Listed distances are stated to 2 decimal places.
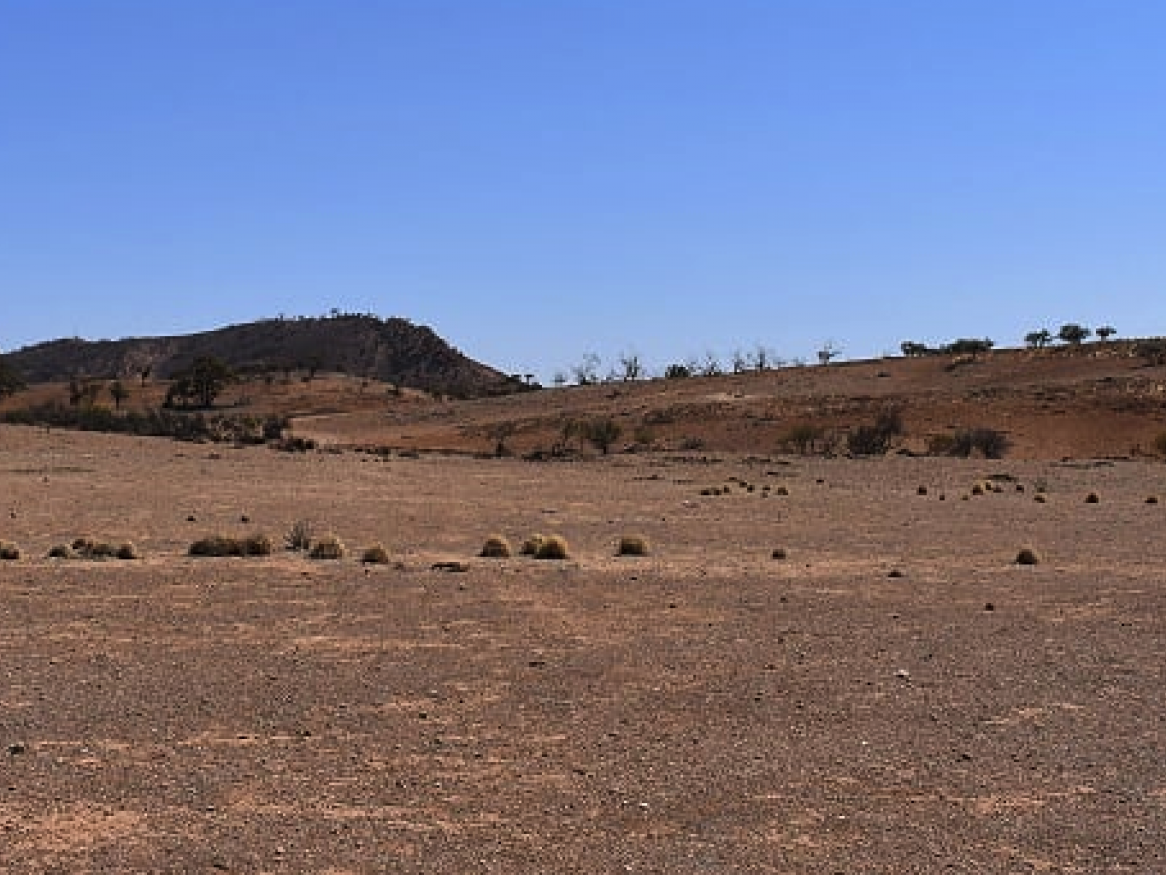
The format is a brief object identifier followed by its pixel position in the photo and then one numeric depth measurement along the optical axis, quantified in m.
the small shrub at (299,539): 27.19
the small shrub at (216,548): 26.19
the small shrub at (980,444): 66.19
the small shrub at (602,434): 74.75
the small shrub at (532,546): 26.73
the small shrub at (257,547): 26.25
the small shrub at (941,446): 67.19
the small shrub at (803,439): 71.12
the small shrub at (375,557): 25.14
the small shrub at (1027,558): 26.02
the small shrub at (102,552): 25.48
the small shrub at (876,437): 67.06
